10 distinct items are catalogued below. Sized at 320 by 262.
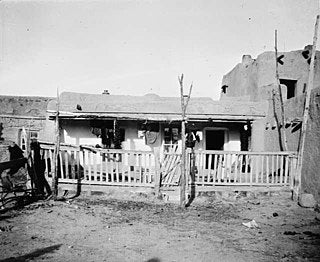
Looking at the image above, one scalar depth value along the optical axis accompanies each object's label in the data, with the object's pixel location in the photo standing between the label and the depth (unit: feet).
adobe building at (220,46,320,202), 26.61
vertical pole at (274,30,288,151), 32.63
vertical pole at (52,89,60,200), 27.78
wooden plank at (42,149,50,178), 30.27
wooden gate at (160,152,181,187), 29.73
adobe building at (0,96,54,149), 72.54
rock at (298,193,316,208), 25.64
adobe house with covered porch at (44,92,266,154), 41.29
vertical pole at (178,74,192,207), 25.71
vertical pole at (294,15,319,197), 27.07
